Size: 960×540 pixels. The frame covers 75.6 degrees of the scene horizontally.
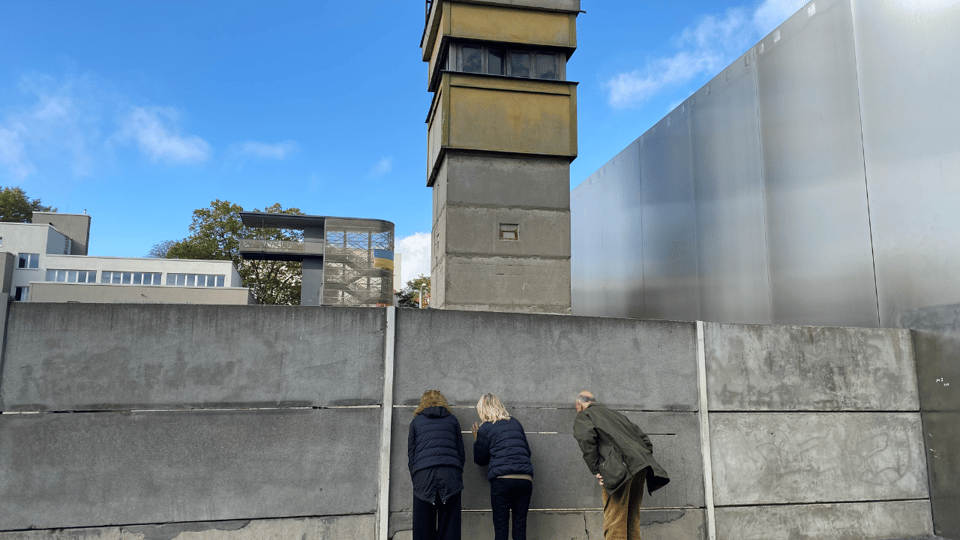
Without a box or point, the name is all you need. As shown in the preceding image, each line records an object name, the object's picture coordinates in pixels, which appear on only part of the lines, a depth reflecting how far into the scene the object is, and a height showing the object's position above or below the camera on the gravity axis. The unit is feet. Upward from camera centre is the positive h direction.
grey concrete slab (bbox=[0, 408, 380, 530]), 16.89 -3.16
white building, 134.00 +20.13
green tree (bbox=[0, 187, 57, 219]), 162.50 +39.86
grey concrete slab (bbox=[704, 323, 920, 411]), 22.57 -0.45
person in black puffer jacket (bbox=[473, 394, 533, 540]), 17.46 -3.17
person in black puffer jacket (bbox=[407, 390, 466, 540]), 16.89 -3.18
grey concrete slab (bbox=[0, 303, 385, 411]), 17.38 -0.04
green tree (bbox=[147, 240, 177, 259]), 167.38 +28.42
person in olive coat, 17.13 -2.97
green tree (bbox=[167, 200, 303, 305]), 148.25 +25.41
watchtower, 39.19 +13.01
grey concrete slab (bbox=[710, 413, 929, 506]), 22.03 -3.67
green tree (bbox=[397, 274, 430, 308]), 176.35 +18.43
